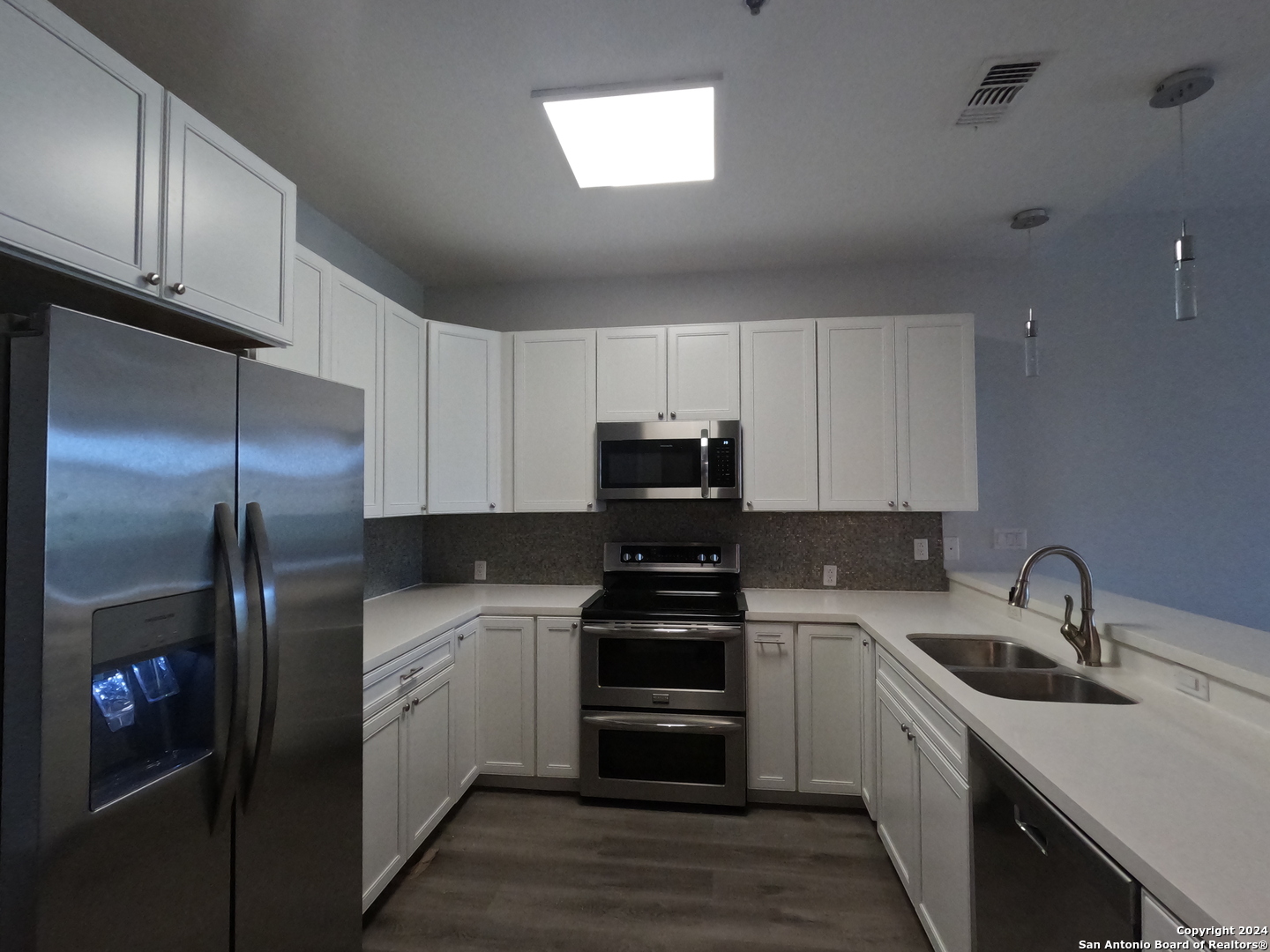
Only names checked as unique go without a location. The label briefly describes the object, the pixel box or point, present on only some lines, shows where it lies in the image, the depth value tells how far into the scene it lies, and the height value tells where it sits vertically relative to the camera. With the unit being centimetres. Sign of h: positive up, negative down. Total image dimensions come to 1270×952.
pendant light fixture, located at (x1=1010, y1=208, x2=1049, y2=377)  236 +60
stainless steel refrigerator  87 -28
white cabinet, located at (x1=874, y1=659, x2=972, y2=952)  150 -96
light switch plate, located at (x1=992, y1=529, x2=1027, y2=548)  304 -22
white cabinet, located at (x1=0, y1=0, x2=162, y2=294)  100 +66
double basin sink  171 -57
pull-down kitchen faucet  172 -36
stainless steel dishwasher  94 -71
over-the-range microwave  289 +18
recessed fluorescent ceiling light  179 +119
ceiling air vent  167 +122
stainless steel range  260 -93
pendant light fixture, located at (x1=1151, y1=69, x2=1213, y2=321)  167 +74
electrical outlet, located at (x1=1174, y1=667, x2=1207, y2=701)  141 -46
